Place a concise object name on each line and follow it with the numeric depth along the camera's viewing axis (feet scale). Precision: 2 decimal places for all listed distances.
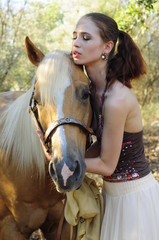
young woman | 5.61
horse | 4.92
